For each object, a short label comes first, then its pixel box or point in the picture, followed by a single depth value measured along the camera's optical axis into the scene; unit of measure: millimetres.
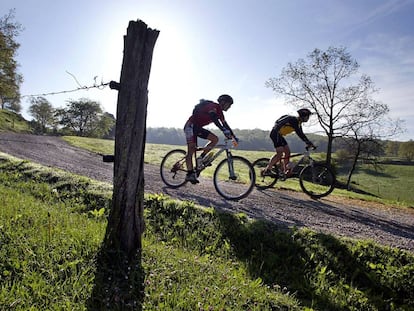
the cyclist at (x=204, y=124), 6867
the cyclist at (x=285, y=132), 8180
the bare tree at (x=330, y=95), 23920
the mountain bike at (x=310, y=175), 8828
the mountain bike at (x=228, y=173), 7320
